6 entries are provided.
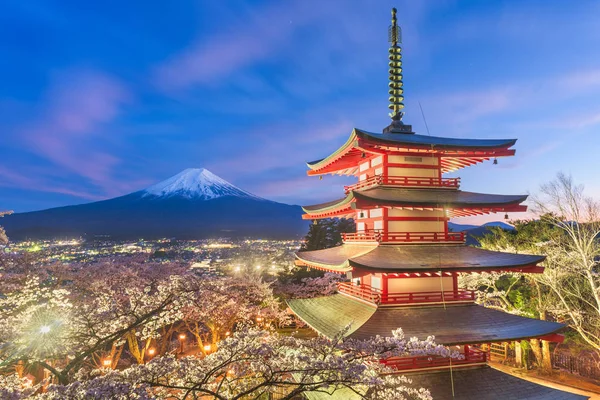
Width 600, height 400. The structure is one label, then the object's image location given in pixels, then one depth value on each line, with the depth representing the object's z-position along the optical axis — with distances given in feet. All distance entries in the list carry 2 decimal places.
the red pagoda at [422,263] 31.91
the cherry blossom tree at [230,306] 65.35
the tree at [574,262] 46.60
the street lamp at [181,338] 70.28
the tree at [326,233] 125.80
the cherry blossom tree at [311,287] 88.53
